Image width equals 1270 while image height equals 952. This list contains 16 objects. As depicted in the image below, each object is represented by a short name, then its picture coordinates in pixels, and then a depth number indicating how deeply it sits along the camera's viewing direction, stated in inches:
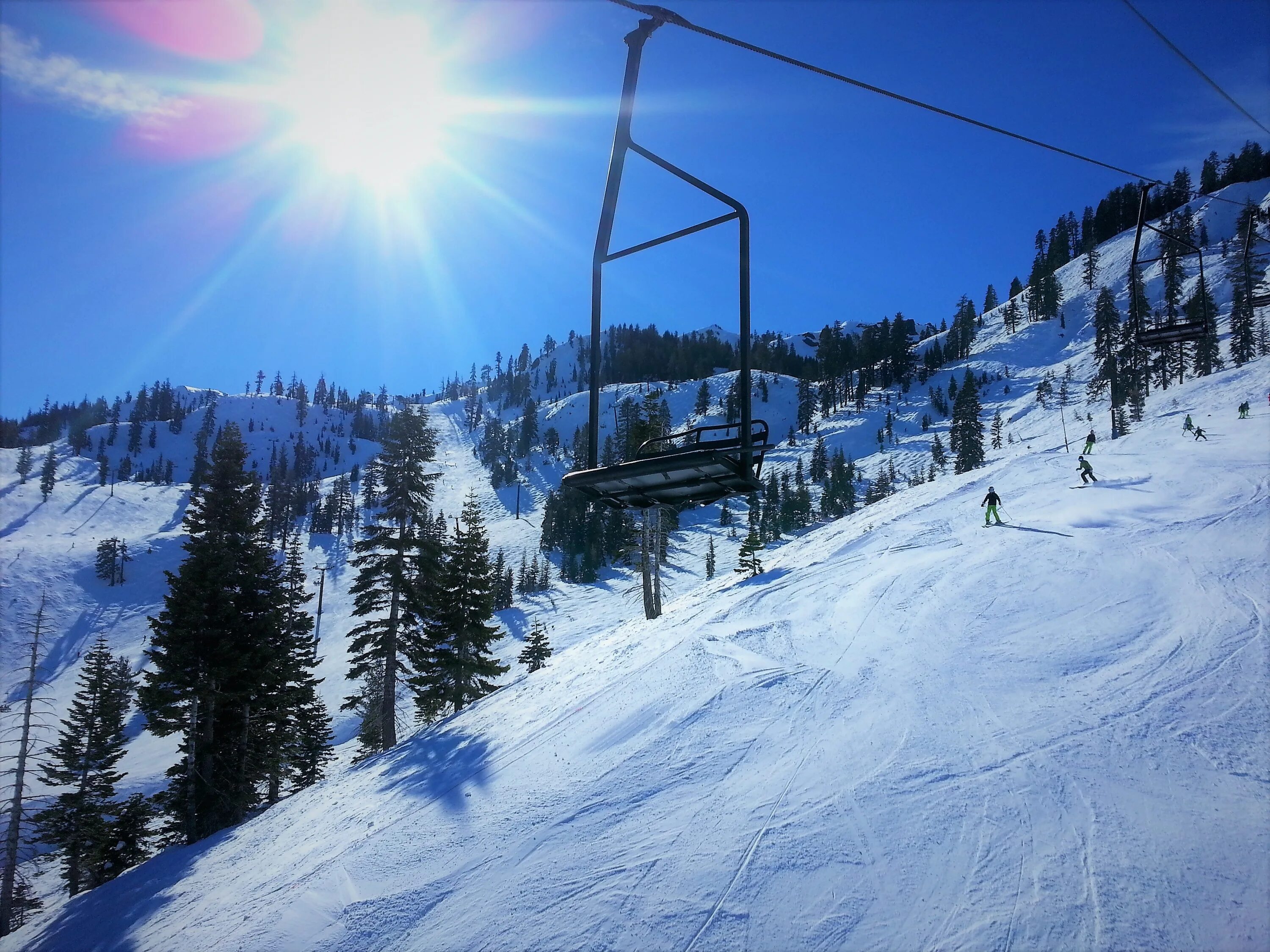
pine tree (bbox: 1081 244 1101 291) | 5684.1
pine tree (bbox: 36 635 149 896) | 972.6
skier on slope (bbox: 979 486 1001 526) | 895.1
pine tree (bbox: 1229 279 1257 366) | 2878.9
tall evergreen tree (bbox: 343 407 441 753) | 858.8
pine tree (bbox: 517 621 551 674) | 1406.1
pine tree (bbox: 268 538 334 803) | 856.3
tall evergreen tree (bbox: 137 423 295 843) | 755.4
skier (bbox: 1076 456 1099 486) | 1030.4
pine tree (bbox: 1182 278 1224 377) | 2832.2
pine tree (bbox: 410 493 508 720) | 979.3
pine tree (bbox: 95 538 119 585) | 3432.6
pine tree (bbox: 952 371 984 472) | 2928.2
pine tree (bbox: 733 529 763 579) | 1234.6
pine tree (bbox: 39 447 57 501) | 4985.2
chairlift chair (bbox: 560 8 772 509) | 151.8
